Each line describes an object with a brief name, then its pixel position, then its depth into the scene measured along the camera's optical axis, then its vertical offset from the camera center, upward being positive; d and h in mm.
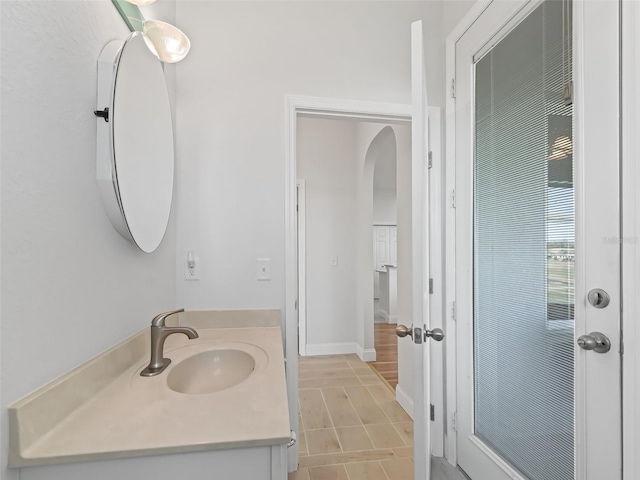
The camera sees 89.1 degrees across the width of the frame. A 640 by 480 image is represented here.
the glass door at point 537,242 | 980 -10
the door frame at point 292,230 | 1722 +46
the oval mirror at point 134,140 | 935 +325
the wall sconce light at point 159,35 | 1161 +783
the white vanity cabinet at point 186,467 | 645 -470
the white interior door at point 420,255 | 1145 -58
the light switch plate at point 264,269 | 1729 -162
